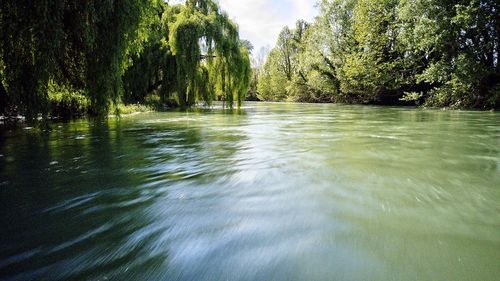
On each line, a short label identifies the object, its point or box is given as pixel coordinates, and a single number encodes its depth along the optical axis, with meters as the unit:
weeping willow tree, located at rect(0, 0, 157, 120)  5.73
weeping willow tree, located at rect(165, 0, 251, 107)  16.64
